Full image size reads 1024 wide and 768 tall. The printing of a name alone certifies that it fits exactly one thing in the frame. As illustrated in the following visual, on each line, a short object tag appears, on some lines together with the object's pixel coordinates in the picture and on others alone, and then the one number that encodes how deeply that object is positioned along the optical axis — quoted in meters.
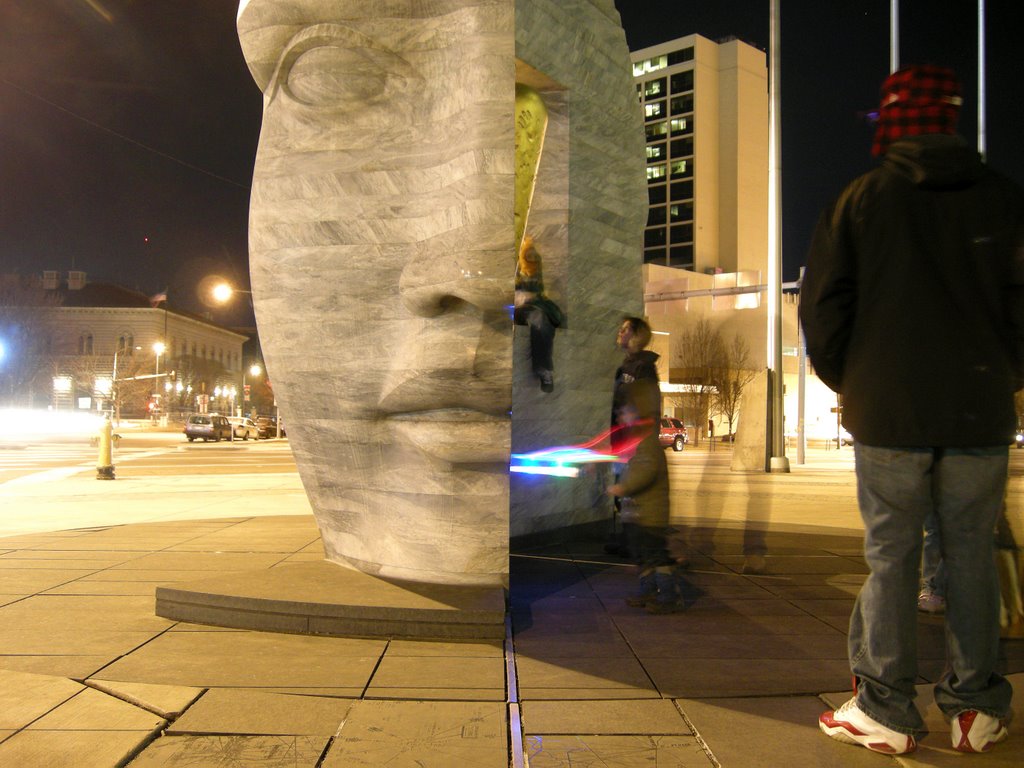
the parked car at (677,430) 26.97
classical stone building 55.53
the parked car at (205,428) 40.31
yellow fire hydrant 15.21
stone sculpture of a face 4.28
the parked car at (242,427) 46.09
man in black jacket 2.72
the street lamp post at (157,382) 58.62
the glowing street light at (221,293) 19.04
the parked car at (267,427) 52.62
